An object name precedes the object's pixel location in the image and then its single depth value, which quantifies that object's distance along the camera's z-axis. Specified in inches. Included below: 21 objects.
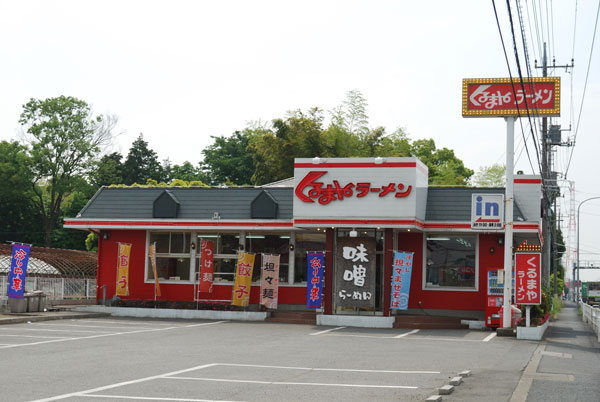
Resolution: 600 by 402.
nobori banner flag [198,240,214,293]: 934.4
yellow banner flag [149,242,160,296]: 957.2
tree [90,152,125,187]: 1909.4
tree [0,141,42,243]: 1809.8
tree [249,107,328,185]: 1802.4
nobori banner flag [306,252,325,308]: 885.8
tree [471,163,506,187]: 2479.1
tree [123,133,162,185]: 2431.1
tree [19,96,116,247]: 1808.6
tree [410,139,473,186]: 2304.5
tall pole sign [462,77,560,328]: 784.3
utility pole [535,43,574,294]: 1157.8
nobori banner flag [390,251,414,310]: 845.8
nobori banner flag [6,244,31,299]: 834.8
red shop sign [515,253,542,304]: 746.2
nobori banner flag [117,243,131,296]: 957.8
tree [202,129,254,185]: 2384.4
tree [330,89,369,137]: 1887.3
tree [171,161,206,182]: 2511.1
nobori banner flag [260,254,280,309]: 915.4
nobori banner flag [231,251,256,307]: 919.4
